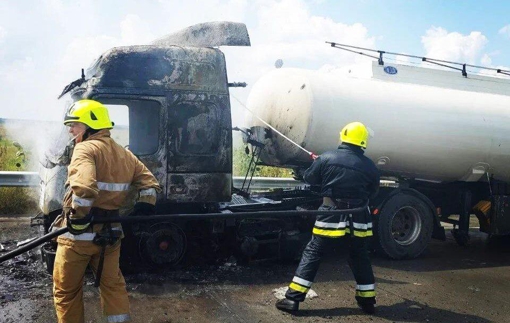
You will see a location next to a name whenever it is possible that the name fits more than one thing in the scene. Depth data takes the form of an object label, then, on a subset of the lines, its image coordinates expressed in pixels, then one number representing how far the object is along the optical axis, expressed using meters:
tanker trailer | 6.48
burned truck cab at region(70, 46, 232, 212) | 5.36
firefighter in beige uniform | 3.38
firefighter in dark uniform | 4.75
